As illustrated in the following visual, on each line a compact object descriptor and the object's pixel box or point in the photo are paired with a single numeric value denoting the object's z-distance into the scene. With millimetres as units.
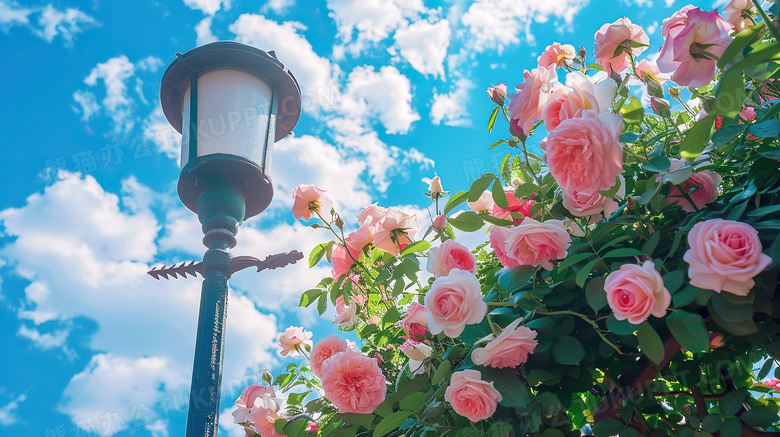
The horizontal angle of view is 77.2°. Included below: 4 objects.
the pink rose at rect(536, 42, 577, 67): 1319
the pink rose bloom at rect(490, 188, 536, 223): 1040
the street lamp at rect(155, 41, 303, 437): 2111
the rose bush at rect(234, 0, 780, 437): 674
